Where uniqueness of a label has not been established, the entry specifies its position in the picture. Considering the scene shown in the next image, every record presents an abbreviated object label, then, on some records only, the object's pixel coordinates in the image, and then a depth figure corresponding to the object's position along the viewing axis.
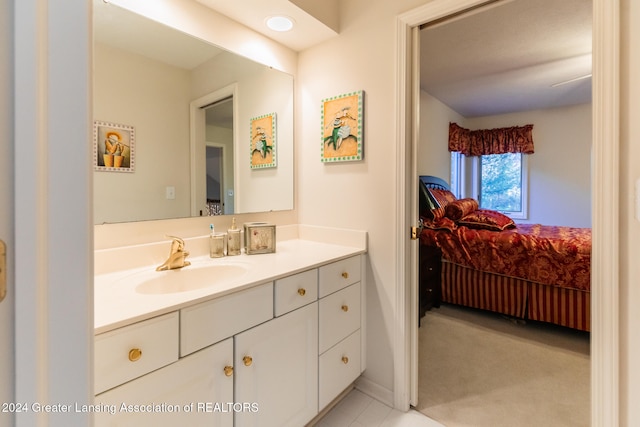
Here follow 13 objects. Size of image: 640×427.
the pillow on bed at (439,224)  3.02
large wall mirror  1.28
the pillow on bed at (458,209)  3.14
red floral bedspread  2.35
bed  2.38
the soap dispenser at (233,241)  1.61
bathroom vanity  0.83
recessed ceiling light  1.65
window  5.14
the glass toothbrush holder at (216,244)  1.55
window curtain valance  4.82
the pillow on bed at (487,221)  2.91
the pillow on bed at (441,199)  3.12
